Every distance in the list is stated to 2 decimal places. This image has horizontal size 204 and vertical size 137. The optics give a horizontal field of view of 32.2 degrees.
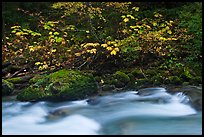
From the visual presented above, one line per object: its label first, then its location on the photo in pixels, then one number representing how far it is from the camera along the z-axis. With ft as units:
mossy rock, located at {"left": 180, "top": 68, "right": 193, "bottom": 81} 27.17
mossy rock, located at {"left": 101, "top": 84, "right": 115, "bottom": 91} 25.74
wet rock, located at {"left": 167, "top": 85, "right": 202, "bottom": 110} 20.95
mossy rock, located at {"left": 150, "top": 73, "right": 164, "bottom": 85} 26.73
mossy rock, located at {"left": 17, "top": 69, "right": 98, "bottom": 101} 23.07
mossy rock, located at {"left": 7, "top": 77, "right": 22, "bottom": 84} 26.65
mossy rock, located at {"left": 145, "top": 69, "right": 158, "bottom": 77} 28.00
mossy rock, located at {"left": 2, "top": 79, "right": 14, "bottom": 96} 24.64
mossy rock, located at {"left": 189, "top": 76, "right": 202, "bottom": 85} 26.62
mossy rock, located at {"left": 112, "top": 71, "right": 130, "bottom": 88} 26.27
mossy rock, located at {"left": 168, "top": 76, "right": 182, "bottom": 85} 26.76
